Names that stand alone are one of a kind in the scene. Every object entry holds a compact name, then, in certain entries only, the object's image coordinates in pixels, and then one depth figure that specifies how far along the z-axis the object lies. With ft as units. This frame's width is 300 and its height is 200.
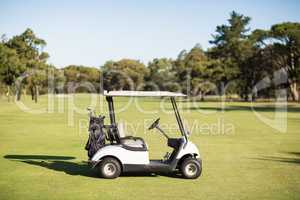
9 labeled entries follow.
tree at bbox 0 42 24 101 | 218.18
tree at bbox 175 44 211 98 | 321.52
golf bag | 36.91
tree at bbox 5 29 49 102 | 256.32
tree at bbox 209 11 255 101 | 296.71
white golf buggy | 35.83
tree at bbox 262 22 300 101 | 249.34
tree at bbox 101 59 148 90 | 408.67
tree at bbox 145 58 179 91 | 385.27
